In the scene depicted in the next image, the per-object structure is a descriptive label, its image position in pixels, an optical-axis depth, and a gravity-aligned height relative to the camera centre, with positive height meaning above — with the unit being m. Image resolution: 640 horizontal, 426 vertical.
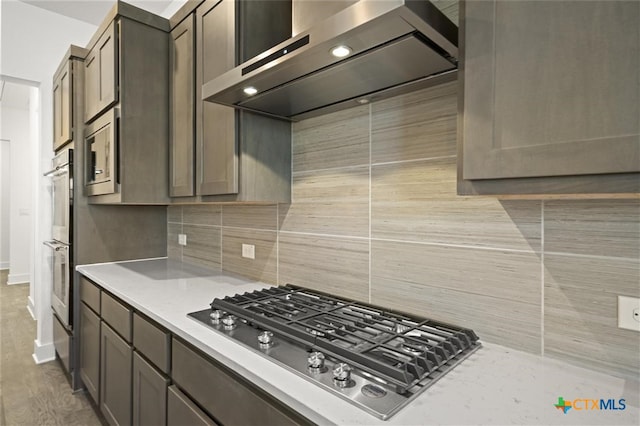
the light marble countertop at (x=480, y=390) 0.73 -0.42
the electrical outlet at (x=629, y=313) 0.86 -0.25
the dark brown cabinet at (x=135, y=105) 2.07 +0.61
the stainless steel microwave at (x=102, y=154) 2.12 +0.35
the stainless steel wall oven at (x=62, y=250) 2.49 -0.31
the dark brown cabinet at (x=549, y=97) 0.64 +0.22
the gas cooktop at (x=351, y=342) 0.81 -0.38
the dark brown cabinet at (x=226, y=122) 1.62 +0.42
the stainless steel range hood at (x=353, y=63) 0.88 +0.45
